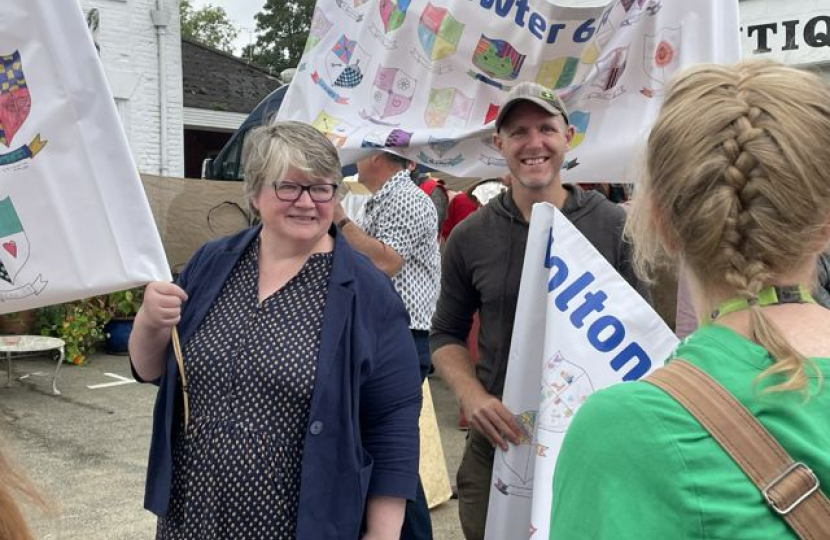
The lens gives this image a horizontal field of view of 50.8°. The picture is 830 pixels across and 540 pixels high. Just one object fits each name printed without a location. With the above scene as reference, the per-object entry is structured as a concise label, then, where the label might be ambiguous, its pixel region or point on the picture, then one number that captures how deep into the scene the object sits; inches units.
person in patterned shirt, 144.6
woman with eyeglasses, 87.9
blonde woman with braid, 40.6
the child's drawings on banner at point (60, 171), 87.7
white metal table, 302.5
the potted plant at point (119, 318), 366.6
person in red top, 297.6
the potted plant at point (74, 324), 345.7
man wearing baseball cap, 106.0
